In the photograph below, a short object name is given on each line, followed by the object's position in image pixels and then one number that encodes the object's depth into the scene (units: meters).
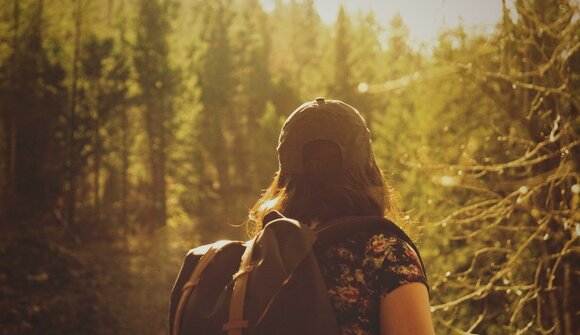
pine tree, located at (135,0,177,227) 25.44
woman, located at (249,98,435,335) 1.64
